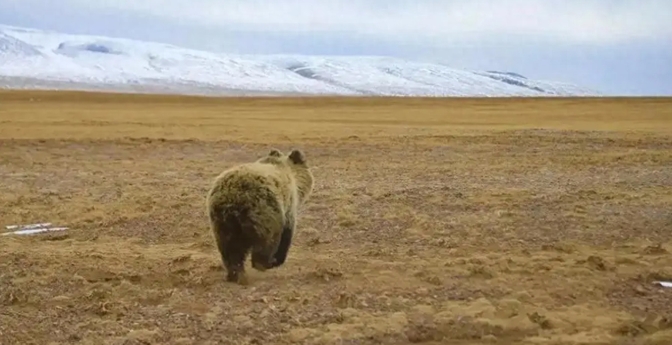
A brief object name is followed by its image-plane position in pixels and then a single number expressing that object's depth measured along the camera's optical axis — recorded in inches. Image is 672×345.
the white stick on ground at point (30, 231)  439.0
